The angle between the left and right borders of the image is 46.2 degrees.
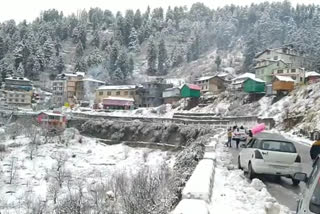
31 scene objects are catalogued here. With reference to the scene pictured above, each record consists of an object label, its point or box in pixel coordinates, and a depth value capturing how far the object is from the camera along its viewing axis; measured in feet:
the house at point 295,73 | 205.35
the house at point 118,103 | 261.65
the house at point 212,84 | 249.14
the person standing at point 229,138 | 77.61
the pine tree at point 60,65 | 371.76
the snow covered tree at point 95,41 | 480.64
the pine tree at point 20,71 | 328.78
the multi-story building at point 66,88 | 304.11
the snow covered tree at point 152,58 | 400.67
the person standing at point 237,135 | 78.34
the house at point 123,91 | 276.41
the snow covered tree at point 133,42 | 475.35
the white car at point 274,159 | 36.70
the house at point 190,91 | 230.25
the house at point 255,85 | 198.90
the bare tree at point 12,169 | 125.64
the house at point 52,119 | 217.89
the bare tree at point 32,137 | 166.74
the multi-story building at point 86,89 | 307.37
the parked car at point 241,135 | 80.02
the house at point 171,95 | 253.28
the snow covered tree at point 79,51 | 434.71
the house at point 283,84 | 177.99
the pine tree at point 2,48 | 374.32
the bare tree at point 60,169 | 125.83
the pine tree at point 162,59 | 407.03
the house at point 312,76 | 198.59
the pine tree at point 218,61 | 362.82
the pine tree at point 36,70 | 346.33
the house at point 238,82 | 230.34
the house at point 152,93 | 271.90
